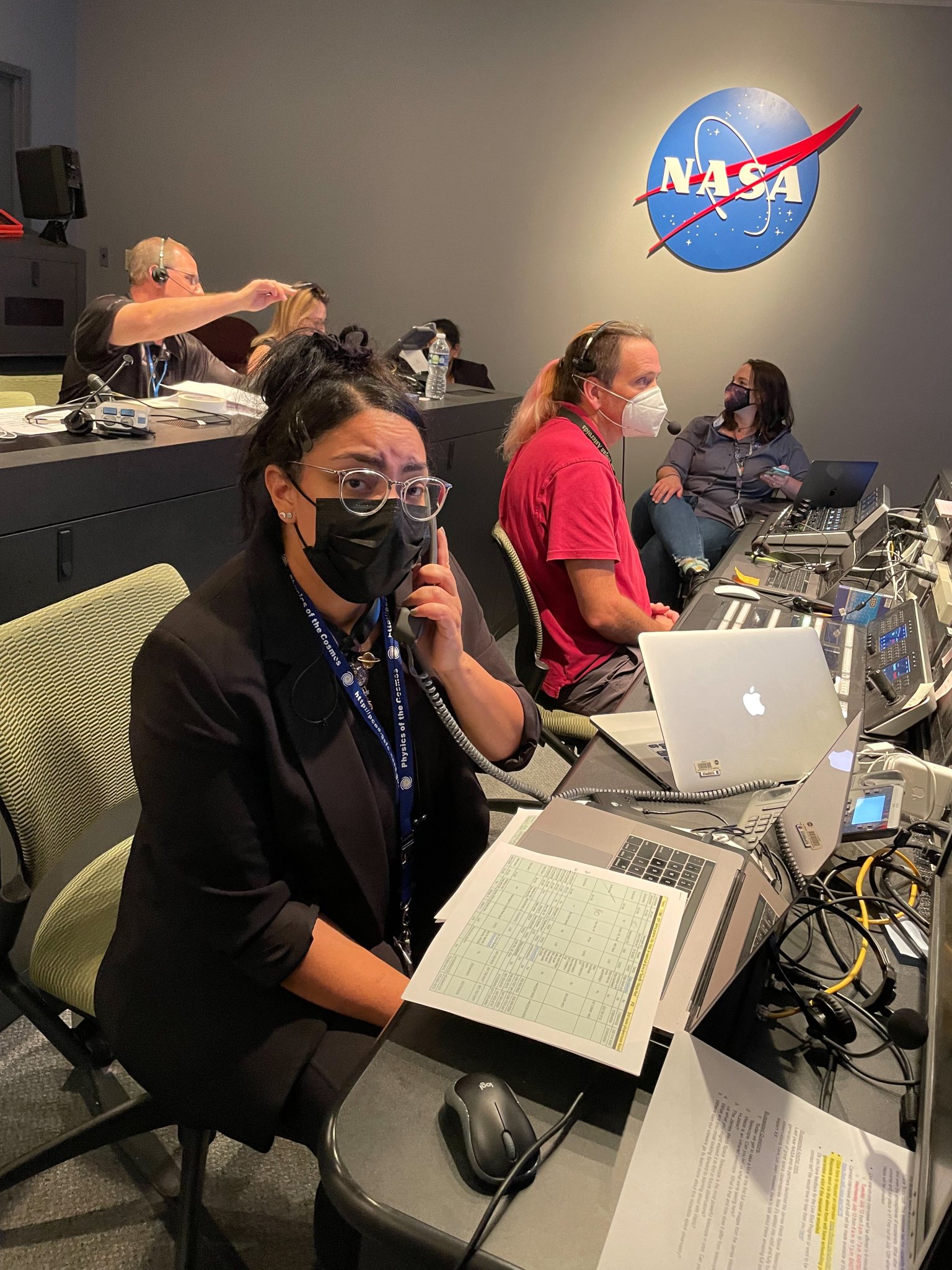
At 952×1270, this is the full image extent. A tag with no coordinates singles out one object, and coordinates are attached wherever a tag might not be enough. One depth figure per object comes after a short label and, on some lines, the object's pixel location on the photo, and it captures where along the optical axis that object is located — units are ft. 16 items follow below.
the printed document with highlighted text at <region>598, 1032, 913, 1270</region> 2.34
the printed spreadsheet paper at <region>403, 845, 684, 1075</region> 2.82
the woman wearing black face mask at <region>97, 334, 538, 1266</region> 3.36
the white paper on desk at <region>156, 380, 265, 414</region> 8.63
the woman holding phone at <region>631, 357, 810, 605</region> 13.56
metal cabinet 16.72
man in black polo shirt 8.52
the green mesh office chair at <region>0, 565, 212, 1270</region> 3.98
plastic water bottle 12.16
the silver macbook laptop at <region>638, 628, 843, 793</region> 4.49
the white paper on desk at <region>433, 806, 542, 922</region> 3.33
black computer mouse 2.48
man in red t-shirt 6.81
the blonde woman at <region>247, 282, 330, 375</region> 11.62
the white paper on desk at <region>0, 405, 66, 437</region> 6.84
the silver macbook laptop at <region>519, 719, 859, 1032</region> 2.89
